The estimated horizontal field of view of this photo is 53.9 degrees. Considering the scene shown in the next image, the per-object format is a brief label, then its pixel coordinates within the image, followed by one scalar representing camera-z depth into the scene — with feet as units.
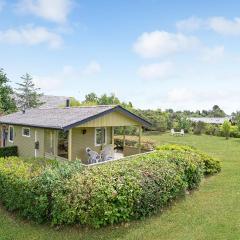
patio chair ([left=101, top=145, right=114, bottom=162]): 44.52
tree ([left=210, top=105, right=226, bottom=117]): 242.72
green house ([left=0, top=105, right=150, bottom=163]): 41.58
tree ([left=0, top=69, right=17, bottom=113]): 85.30
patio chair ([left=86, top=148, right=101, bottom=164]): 41.93
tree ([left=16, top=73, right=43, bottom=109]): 111.26
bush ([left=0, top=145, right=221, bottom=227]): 22.53
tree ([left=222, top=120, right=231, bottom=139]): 111.10
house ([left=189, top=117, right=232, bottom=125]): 170.60
